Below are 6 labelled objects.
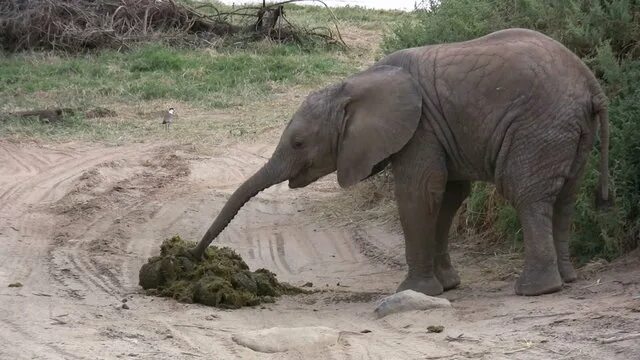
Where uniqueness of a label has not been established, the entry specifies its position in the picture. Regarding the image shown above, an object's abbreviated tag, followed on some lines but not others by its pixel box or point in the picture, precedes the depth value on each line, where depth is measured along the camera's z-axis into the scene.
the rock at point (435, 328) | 13.39
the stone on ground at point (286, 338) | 12.65
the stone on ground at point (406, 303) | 14.48
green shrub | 16.53
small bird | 31.36
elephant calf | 15.06
